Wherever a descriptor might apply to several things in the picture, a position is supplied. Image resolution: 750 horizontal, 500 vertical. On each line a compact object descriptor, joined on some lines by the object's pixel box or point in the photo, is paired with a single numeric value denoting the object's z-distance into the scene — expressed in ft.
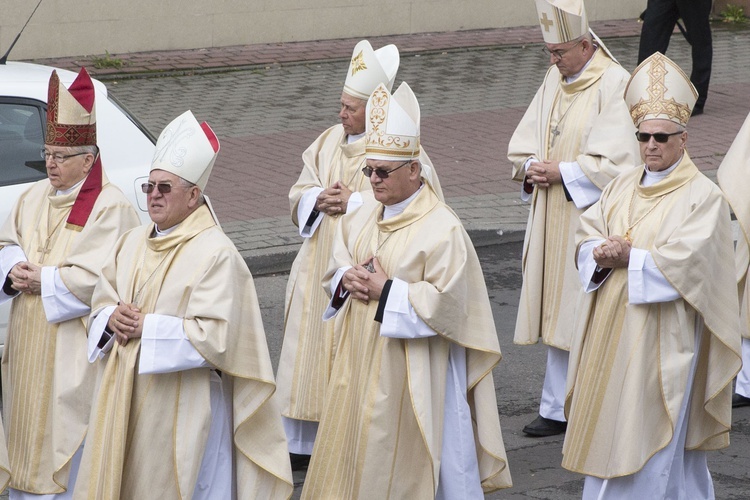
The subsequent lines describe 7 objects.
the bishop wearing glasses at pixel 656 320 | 38.14
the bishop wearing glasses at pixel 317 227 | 45.39
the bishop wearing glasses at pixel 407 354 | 36.24
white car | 51.01
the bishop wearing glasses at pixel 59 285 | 38.81
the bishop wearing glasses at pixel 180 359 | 33.76
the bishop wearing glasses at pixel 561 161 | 48.08
